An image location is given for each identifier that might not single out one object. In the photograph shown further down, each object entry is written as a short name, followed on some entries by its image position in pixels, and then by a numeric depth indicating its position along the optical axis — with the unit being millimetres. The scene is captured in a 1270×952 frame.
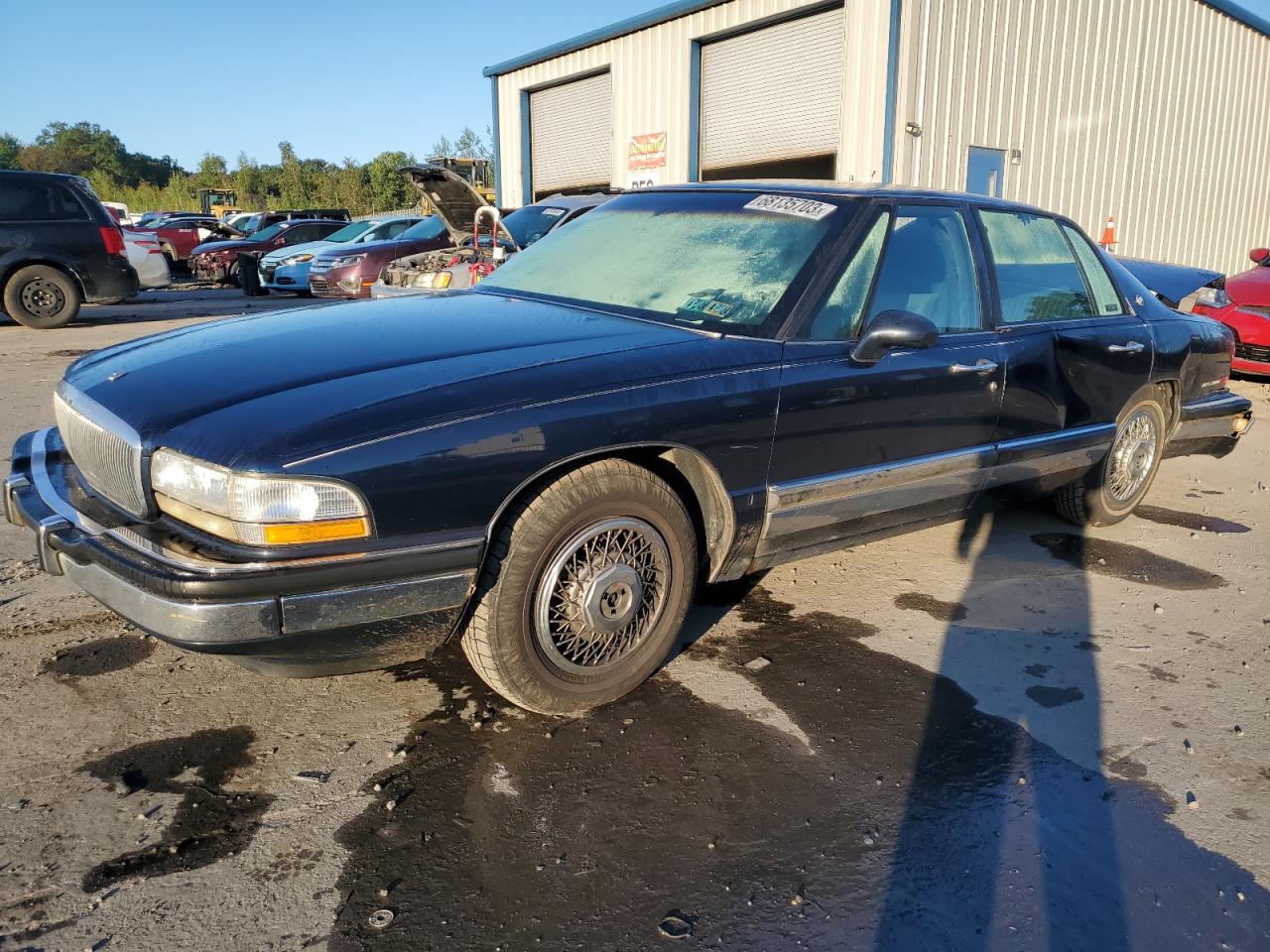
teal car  16125
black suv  10977
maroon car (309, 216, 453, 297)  13648
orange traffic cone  14109
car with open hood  10258
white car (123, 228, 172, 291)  13398
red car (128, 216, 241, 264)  23000
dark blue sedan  2309
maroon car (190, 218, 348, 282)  19578
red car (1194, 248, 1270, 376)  8500
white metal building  12555
